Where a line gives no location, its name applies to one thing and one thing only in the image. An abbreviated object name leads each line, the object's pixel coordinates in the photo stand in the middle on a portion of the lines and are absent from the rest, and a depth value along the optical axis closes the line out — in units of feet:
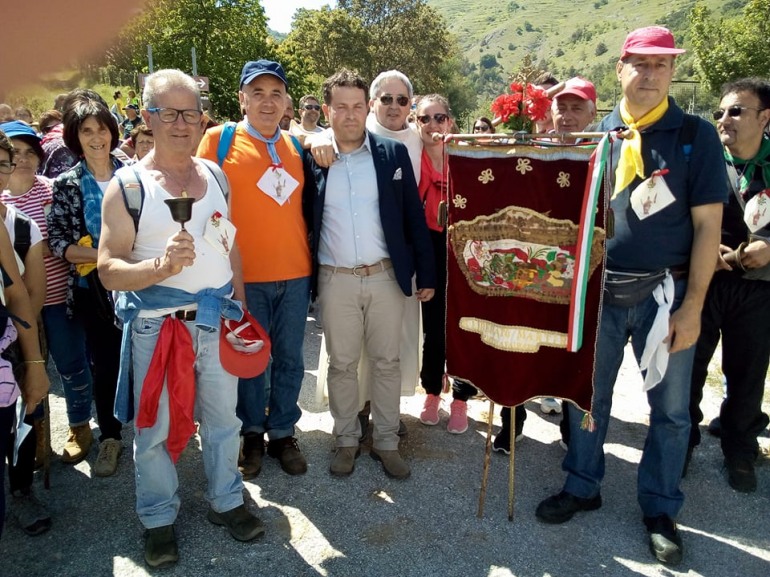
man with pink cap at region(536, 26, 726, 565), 8.86
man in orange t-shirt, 10.74
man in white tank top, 8.29
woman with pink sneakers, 12.70
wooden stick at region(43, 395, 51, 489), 11.09
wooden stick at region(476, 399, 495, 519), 10.25
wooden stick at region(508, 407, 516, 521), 10.08
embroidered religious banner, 9.29
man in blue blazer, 11.06
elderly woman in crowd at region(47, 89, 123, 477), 11.18
